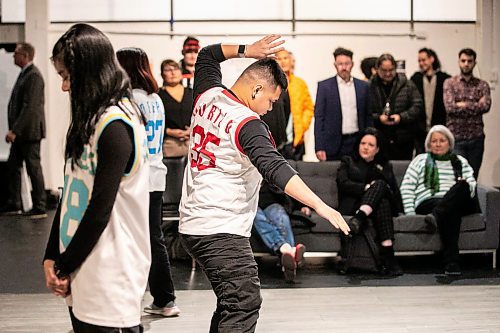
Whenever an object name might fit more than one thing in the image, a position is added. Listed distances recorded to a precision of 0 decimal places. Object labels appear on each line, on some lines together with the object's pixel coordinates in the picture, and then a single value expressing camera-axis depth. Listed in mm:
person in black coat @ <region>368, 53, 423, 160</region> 7379
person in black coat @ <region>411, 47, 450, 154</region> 7865
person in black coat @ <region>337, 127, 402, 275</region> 5988
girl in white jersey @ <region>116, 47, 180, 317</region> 4270
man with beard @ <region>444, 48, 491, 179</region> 7520
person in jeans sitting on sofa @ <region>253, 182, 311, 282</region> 5645
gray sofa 6082
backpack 5938
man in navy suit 7086
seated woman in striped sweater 6098
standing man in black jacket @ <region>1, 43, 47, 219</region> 8359
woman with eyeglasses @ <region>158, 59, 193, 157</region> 6844
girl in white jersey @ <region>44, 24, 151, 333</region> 2262
